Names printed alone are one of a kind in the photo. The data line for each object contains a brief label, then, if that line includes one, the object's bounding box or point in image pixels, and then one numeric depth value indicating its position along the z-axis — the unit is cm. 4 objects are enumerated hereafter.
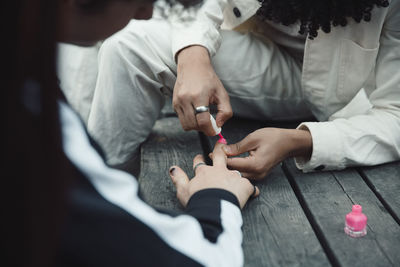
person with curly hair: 147
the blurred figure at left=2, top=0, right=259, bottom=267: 56
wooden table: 113
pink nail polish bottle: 116
